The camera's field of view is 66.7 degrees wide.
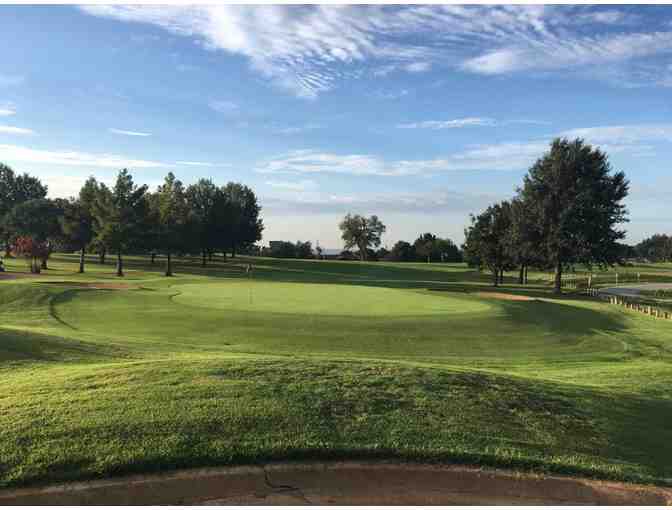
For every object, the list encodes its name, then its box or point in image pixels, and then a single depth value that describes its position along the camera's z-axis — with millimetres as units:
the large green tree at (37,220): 73688
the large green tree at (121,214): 55156
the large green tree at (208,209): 75700
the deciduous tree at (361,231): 133000
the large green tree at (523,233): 48500
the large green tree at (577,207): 45688
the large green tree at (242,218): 81812
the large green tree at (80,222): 63469
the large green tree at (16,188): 101250
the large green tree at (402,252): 122688
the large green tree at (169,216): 59688
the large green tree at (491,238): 57750
